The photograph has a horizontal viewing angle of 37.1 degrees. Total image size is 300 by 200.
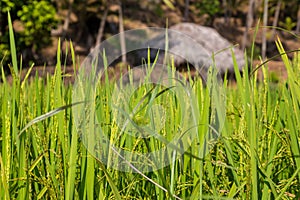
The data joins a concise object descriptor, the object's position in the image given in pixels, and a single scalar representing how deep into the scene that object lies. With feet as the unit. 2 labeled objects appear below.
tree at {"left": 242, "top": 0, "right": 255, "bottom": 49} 50.35
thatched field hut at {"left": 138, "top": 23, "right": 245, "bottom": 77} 39.33
